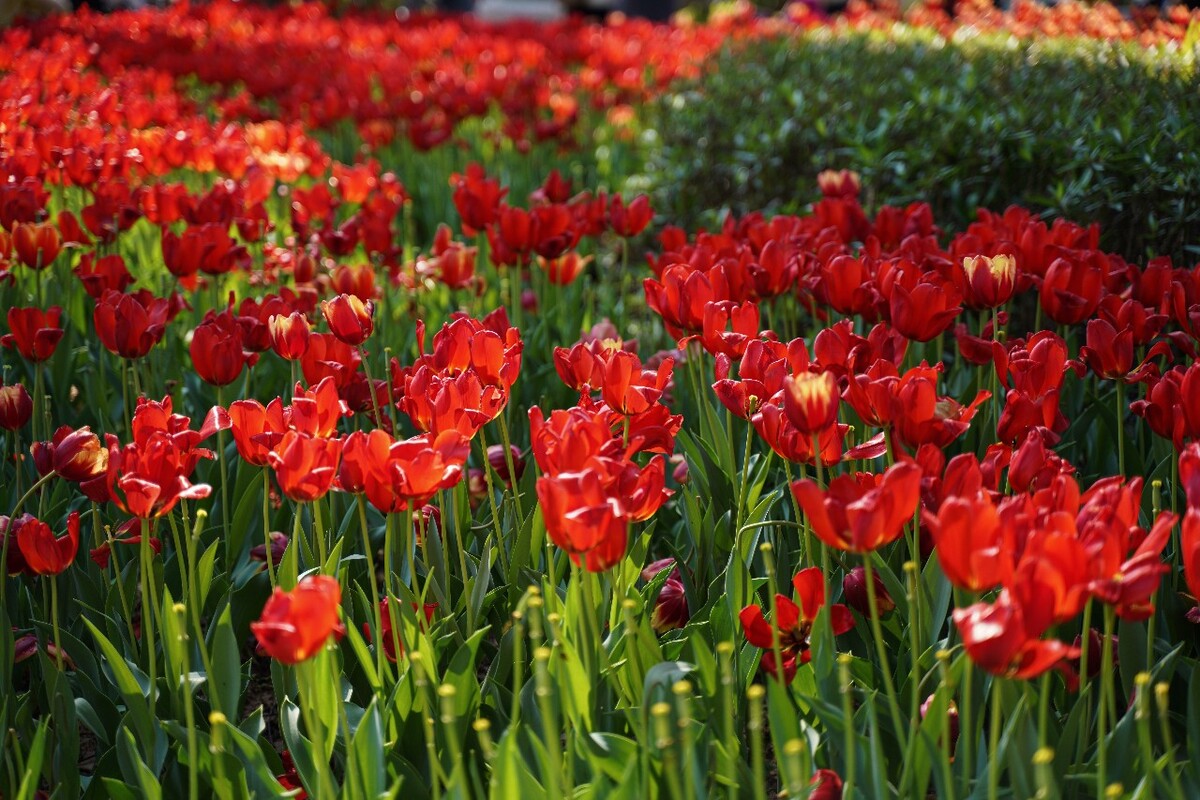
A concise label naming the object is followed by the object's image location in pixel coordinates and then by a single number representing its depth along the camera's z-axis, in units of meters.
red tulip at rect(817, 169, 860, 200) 3.34
